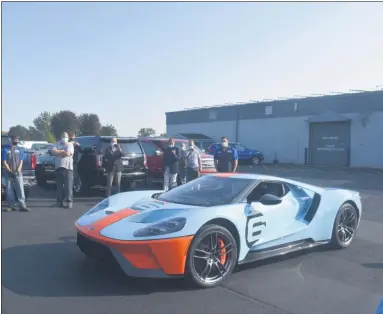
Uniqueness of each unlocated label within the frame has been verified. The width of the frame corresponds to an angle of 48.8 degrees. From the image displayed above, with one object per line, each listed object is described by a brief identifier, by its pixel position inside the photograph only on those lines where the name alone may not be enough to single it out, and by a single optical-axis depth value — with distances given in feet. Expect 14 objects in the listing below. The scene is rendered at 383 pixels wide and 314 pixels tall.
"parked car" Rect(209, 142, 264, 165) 92.22
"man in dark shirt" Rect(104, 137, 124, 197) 33.83
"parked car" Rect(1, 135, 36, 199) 31.63
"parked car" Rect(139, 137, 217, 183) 41.11
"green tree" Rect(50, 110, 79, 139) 159.34
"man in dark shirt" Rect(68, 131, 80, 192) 35.21
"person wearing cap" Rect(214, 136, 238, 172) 36.94
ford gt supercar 14.12
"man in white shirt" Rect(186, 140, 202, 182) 36.63
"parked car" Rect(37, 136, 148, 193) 36.37
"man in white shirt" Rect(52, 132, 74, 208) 30.76
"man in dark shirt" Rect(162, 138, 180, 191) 37.19
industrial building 88.79
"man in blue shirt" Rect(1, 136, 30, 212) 28.81
